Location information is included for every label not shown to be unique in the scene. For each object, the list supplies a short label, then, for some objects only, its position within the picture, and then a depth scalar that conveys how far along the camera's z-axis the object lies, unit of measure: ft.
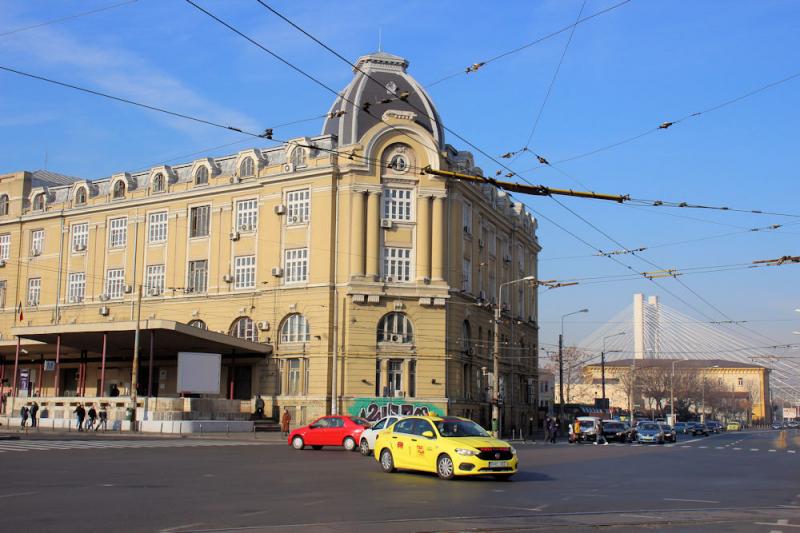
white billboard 160.25
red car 108.99
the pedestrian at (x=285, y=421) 154.10
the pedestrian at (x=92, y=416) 148.87
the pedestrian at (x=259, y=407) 173.37
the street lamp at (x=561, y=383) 200.50
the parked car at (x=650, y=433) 168.25
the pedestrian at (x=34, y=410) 152.76
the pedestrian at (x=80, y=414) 148.46
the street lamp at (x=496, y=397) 150.78
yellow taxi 62.08
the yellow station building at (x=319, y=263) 171.63
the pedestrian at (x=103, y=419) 148.25
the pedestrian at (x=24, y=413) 150.20
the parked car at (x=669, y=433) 176.95
